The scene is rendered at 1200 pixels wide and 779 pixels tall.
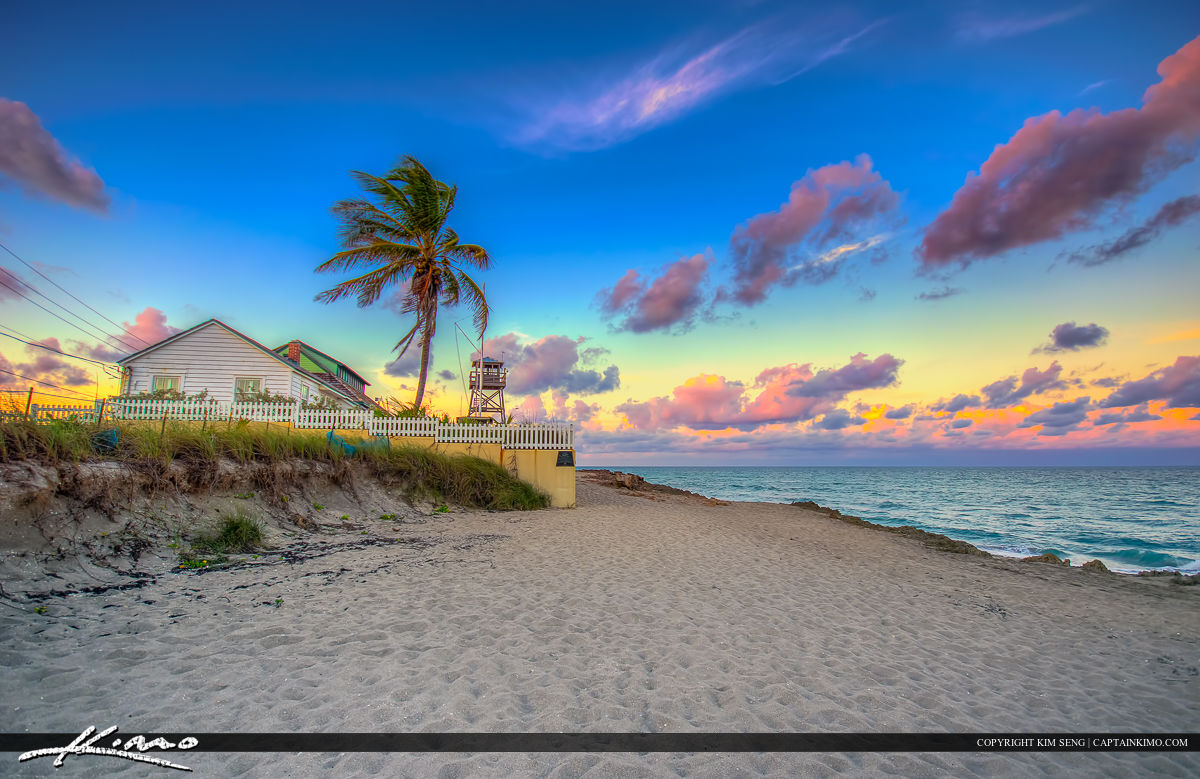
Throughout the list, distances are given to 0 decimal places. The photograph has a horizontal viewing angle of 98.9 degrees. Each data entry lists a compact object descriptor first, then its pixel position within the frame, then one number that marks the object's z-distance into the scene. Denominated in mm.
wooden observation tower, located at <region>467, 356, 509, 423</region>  32719
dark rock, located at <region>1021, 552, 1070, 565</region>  11130
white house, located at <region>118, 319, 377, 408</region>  18859
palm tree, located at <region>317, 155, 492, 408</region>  19406
